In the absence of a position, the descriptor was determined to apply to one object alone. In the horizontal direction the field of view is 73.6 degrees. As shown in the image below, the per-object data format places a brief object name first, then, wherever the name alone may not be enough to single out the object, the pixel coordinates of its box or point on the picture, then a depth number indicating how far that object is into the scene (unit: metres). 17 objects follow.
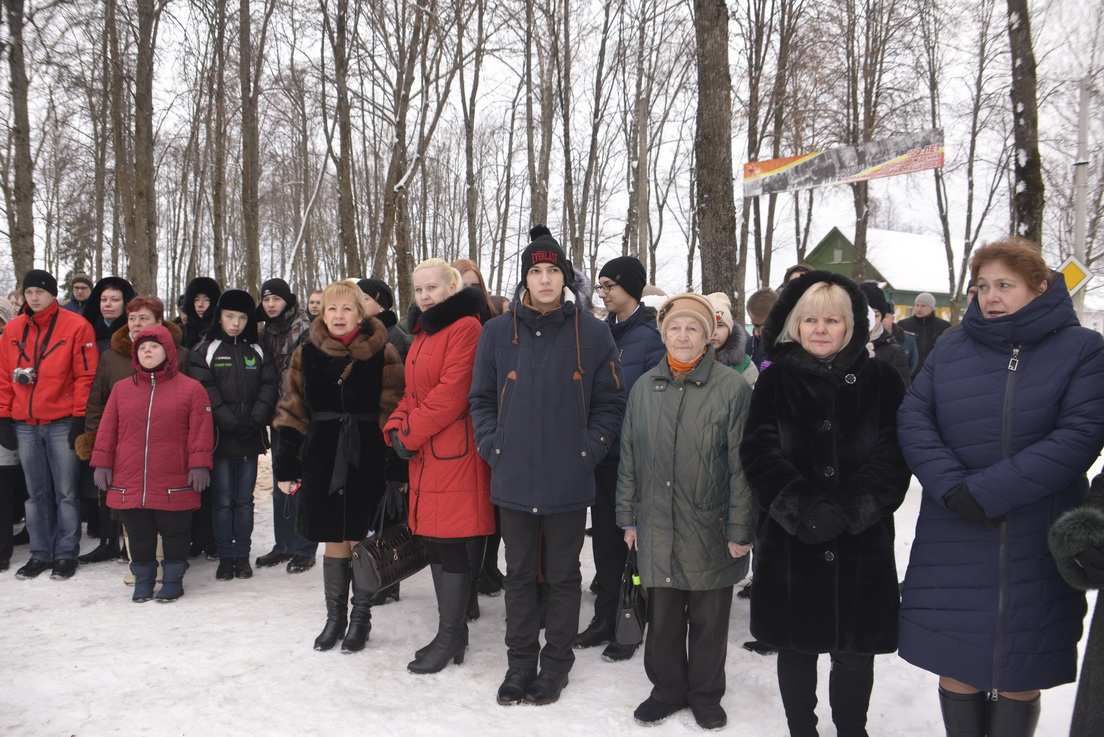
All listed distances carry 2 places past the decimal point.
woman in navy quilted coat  2.41
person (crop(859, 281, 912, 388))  6.42
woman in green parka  3.24
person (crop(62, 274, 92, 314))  7.18
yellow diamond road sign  8.98
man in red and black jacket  5.33
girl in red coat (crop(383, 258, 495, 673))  3.75
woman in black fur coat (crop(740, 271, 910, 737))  2.76
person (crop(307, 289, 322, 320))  6.08
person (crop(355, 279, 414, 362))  5.16
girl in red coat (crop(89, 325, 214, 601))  4.84
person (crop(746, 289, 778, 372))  5.46
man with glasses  4.16
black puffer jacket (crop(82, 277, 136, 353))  5.79
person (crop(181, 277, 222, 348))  5.90
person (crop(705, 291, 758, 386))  4.41
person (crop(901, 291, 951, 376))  9.86
